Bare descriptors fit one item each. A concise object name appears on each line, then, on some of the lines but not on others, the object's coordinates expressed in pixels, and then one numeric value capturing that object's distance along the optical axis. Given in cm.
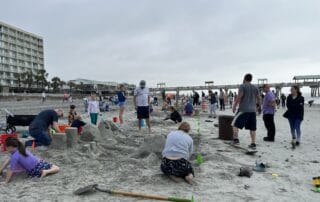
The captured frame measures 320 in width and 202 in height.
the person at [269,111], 668
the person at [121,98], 949
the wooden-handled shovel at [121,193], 290
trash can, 677
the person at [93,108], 854
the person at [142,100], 758
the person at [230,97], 2879
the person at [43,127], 533
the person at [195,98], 2373
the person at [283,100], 2543
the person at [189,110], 1468
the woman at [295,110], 616
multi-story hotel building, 6716
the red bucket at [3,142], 540
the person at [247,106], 587
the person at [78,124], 677
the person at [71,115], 834
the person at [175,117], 1073
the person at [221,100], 2045
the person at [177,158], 357
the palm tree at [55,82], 7441
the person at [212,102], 1447
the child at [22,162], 373
